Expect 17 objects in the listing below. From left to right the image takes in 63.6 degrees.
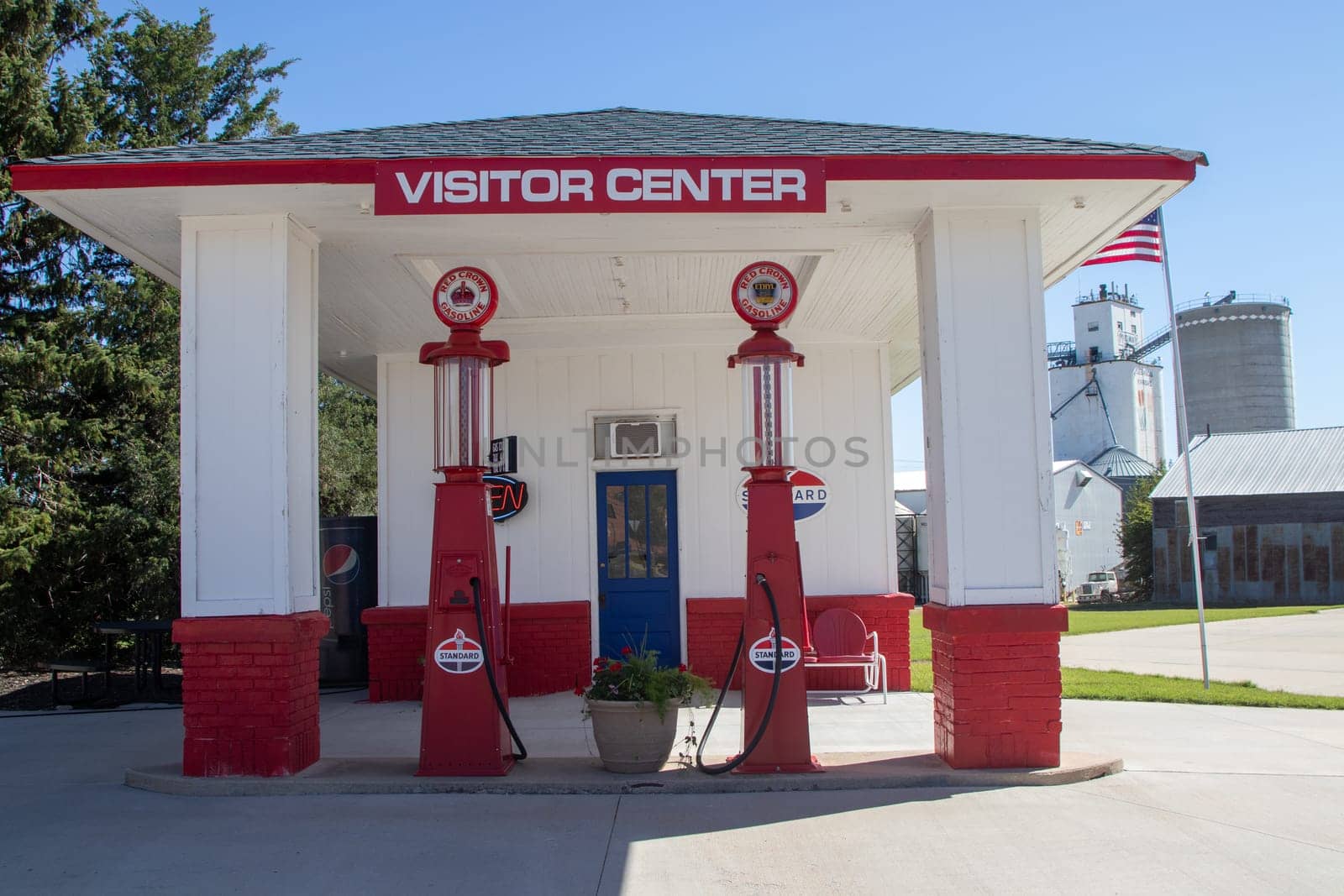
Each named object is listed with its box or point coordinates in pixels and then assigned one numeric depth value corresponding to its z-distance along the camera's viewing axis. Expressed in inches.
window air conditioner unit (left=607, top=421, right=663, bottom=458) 422.6
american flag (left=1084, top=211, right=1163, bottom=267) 424.5
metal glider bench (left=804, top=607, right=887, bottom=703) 400.8
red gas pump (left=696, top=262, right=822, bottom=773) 260.7
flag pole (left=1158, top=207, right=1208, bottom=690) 428.8
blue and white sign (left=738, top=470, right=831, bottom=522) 421.3
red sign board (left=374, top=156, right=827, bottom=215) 259.1
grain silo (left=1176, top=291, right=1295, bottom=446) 2316.7
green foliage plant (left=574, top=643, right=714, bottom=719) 262.8
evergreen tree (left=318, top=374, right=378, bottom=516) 781.9
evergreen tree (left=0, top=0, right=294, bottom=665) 569.3
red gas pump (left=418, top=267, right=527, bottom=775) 261.7
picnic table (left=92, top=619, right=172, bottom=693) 426.9
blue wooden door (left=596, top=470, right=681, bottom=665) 419.5
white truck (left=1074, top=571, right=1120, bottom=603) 1439.5
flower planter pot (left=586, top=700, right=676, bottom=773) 263.1
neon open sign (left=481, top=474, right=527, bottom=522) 417.4
